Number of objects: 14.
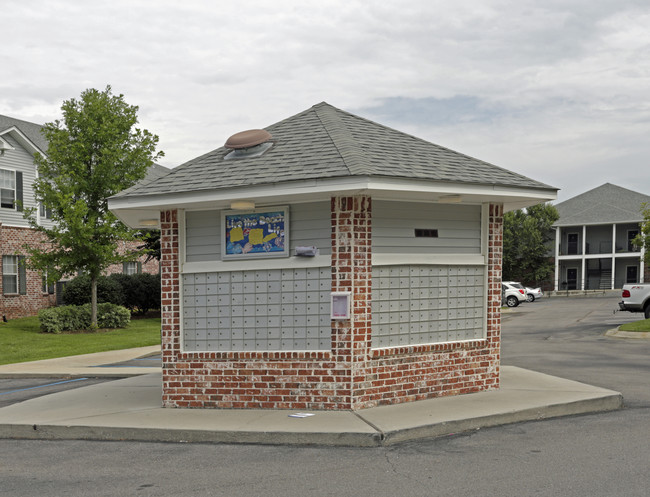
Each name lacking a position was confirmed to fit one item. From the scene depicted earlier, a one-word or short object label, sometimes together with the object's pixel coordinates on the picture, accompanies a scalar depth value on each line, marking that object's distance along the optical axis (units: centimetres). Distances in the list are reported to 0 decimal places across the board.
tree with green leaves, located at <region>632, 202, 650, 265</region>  2268
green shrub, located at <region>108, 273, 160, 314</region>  3186
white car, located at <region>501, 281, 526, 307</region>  4134
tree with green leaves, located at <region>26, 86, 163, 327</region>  2520
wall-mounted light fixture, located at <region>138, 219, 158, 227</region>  1167
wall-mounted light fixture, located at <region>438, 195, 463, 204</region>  966
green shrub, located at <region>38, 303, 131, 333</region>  2502
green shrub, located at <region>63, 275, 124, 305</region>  3008
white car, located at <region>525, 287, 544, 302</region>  4616
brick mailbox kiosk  911
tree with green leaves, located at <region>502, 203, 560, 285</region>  5506
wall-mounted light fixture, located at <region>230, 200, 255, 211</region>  941
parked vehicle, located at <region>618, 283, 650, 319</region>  2330
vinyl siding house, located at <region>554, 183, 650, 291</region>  5506
